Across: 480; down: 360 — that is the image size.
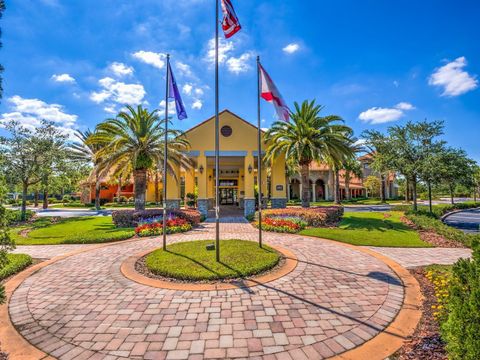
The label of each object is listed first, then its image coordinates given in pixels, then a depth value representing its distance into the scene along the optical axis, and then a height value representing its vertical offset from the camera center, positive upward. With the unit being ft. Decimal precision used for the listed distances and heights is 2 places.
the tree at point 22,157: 64.34 +9.57
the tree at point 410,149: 62.28 +10.49
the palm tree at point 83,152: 95.99 +16.96
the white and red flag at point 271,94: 26.84 +10.85
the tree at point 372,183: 140.15 +3.55
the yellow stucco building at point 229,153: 61.98 +9.77
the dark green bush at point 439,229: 33.39 -6.66
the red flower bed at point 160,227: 38.12 -5.94
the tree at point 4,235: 12.32 -2.19
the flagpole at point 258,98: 27.45 +10.65
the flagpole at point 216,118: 22.18 +7.03
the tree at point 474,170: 61.57 +4.74
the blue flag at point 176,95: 27.91 +11.22
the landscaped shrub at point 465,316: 8.31 -4.82
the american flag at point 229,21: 22.60 +16.13
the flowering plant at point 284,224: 39.71 -5.91
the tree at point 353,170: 126.56 +10.51
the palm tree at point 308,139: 53.78 +11.54
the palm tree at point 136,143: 48.37 +9.76
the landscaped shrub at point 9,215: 12.71 -1.20
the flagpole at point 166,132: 26.74 +6.75
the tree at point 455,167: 57.72 +5.11
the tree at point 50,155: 67.15 +10.70
